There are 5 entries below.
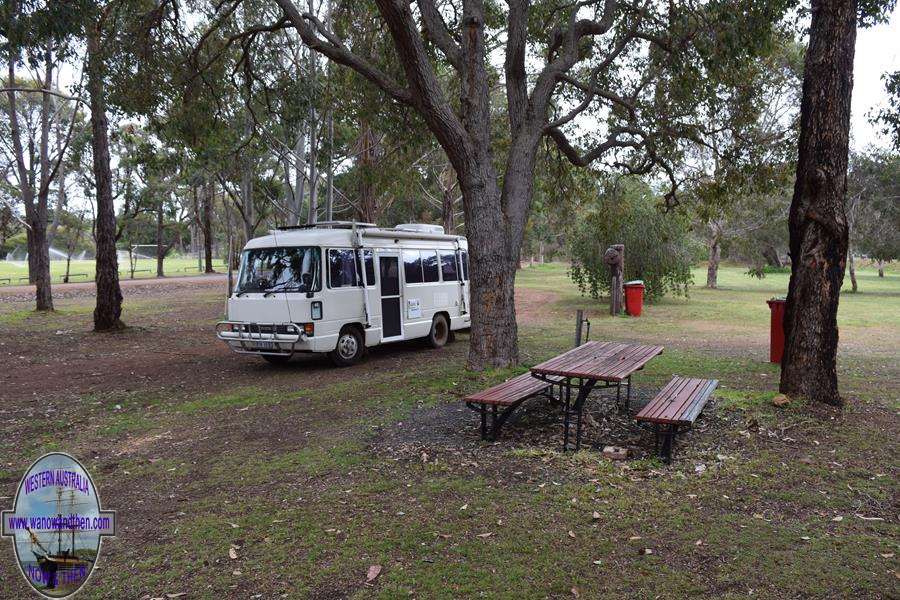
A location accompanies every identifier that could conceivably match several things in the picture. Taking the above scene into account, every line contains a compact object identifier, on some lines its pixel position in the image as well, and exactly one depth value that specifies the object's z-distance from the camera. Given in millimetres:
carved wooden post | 19344
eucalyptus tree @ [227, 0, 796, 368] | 8664
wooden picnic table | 5590
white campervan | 10258
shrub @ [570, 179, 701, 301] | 23031
